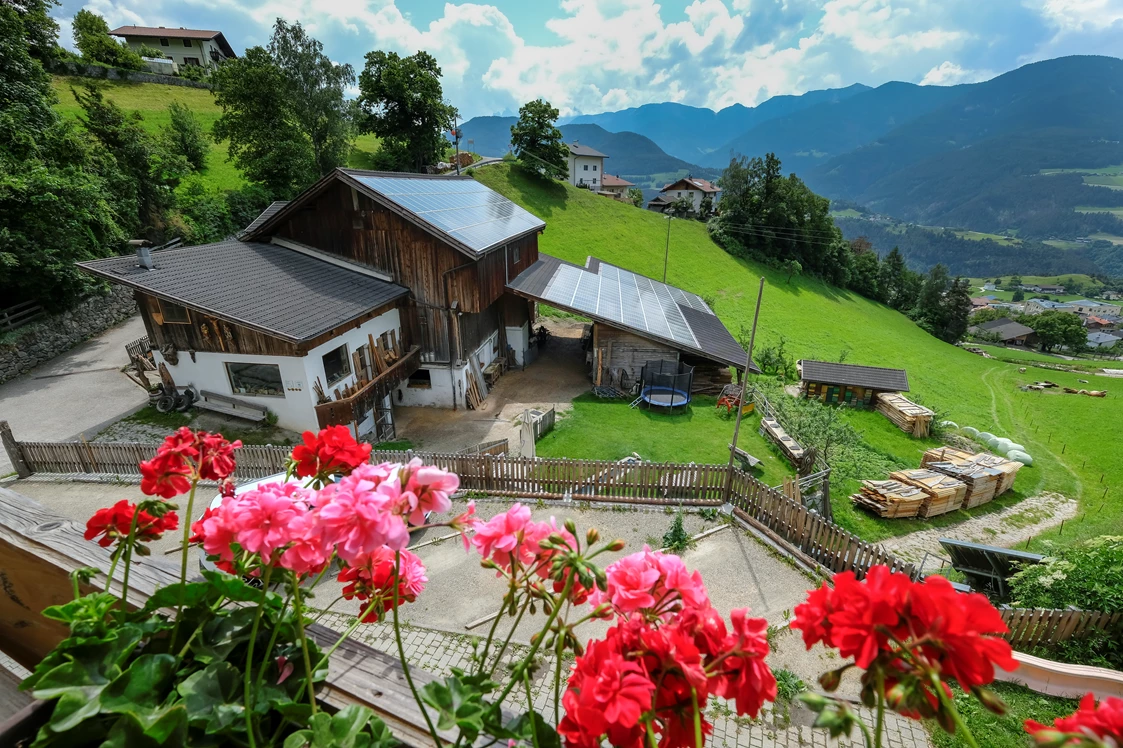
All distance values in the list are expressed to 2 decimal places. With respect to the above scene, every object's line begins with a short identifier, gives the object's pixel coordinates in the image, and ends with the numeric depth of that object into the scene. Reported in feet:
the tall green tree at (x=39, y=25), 80.74
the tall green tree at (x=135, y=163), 83.46
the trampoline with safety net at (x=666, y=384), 68.33
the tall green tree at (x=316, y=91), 116.88
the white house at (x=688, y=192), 278.42
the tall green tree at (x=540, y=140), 178.40
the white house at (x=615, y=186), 272.51
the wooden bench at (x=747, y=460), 53.26
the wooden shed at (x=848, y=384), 84.89
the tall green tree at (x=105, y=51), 172.96
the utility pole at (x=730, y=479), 37.24
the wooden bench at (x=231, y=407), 49.93
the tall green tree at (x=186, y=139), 123.44
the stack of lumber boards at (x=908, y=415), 76.32
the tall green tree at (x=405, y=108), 151.33
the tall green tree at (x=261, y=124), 110.32
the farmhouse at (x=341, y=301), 46.85
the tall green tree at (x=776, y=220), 197.26
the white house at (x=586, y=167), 278.26
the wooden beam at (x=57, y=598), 5.62
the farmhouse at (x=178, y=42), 238.68
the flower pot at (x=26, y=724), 3.99
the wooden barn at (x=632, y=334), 70.85
